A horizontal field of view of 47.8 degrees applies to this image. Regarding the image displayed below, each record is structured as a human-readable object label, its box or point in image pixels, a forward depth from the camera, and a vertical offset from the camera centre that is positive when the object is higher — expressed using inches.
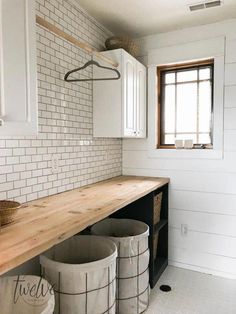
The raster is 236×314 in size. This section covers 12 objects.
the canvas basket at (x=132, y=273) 77.2 -39.1
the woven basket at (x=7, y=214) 52.2 -14.2
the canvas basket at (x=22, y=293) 52.6 -30.7
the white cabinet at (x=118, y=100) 94.9 +15.2
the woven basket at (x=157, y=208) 102.1 -26.3
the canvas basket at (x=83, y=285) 56.9 -31.4
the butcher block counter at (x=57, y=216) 42.9 -16.6
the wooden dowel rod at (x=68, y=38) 63.7 +28.1
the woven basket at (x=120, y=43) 100.3 +37.4
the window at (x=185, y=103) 110.4 +16.5
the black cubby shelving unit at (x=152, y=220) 95.1 -31.0
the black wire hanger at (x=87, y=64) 80.8 +21.4
